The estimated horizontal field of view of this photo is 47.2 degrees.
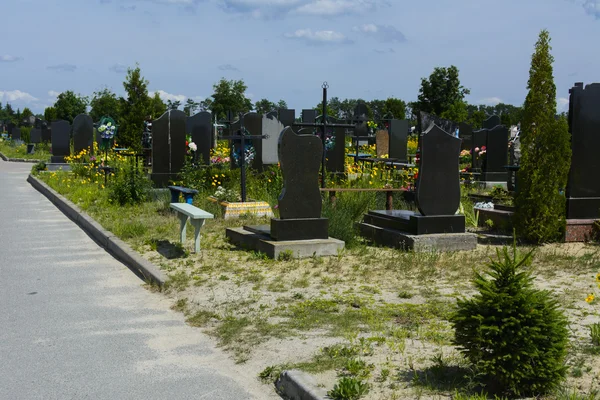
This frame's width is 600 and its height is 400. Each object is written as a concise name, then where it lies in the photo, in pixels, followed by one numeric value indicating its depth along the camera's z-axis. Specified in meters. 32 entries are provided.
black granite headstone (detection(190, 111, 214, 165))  18.38
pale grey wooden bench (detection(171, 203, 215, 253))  9.04
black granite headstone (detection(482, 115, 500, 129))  28.17
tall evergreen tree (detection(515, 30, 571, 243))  10.37
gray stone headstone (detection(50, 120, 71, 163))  27.98
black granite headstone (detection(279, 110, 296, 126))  25.03
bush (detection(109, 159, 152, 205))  14.95
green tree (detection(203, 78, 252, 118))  60.12
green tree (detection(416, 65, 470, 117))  46.44
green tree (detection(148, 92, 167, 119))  36.88
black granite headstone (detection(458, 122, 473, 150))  31.47
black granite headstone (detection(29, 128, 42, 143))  44.16
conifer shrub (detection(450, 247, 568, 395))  4.07
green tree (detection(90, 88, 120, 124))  54.94
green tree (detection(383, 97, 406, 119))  49.91
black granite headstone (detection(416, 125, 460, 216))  9.92
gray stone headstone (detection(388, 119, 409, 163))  22.22
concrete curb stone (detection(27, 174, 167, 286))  8.30
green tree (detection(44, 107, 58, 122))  59.19
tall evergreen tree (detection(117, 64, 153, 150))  28.25
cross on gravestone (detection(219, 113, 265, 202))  13.09
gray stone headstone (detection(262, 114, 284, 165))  17.95
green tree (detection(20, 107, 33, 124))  86.15
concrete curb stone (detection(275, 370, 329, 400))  4.31
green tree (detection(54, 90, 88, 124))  59.53
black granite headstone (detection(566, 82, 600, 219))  10.68
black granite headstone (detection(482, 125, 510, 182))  20.02
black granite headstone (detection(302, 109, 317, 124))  22.33
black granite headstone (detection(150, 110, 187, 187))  16.16
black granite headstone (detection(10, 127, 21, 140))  52.53
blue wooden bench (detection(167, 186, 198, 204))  13.12
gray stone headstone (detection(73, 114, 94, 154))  27.84
